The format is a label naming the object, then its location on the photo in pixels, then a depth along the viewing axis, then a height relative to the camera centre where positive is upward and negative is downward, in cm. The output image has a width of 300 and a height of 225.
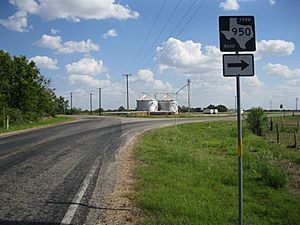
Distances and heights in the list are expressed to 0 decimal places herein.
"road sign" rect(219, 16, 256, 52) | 498 +116
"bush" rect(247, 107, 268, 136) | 2853 -99
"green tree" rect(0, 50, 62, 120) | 3909 +340
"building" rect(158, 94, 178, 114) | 9906 +202
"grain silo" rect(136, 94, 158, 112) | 9488 +208
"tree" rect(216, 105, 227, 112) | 13762 +89
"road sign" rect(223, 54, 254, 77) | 492 +67
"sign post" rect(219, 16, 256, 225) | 493 +98
